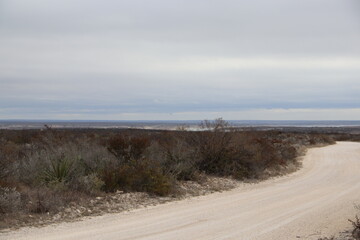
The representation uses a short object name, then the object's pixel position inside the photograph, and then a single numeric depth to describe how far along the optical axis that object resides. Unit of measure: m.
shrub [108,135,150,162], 21.06
